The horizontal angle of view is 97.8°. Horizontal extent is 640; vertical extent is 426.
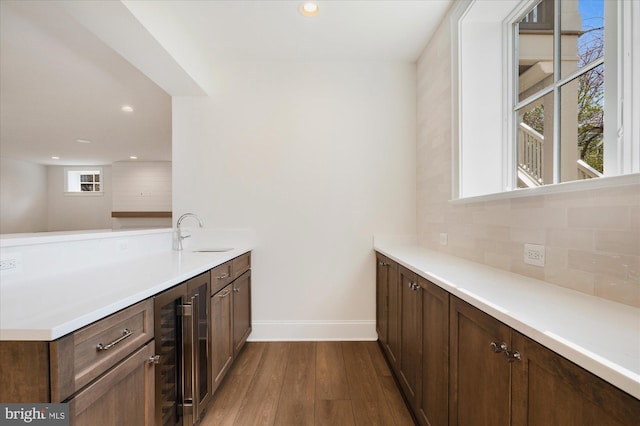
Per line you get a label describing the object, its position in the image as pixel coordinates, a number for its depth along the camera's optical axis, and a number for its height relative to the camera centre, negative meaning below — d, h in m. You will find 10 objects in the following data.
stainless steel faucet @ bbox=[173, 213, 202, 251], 2.44 -0.21
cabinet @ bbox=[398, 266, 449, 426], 1.21 -0.70
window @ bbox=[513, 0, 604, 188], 1.18 +0.58
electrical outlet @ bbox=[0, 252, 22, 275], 1.17 -0.22
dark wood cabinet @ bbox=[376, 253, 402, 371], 1.95 -0.76
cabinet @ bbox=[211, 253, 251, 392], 1.77 -0.79
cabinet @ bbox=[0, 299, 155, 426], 0.73 -0.47
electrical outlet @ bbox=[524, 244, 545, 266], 1.21 -0.20
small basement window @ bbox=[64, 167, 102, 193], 8.55 +0.96
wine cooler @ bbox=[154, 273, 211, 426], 1.20 -0.70
